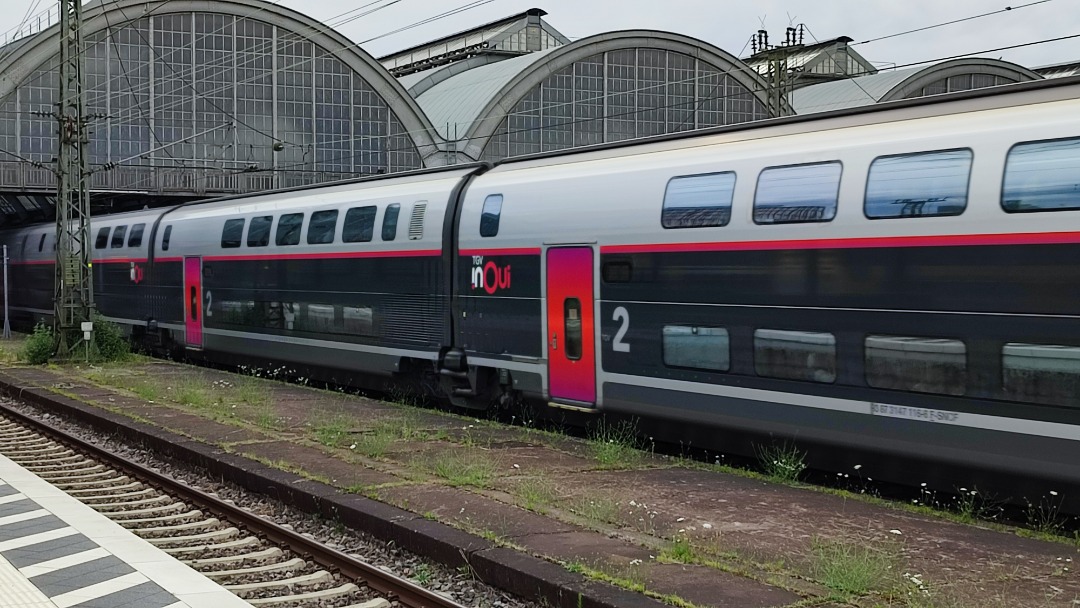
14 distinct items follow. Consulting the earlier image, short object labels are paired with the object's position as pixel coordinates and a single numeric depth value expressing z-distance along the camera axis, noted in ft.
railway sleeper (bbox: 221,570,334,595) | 23.07
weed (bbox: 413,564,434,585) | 23.32
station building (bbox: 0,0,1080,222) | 136.56
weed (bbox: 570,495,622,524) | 26.16
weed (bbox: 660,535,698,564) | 22.16
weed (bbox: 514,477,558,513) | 27.57
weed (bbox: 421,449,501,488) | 30.71
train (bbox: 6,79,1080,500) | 26.48
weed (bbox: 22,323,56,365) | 74.51
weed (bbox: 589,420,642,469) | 34.32
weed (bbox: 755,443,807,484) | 31.58
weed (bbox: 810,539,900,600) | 19.76
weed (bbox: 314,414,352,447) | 38.29
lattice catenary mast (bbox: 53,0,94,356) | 72.69
